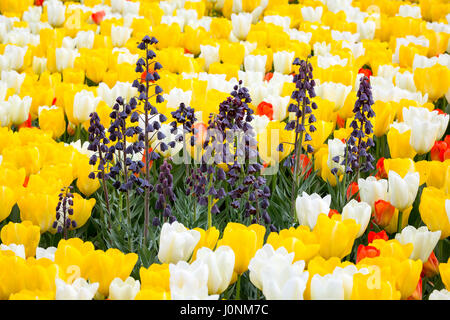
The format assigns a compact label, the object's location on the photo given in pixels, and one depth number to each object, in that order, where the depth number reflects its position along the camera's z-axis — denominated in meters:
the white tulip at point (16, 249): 2.51
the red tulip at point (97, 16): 7.27
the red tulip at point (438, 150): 3.70
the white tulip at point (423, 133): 3.53
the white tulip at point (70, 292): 2.08
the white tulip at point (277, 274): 2.04
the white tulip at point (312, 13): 7.31
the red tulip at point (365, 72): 4.98
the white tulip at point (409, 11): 7.57
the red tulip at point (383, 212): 2.96
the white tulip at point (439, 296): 2.19
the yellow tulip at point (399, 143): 3.59
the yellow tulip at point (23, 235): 2.74
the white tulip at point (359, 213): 2.76
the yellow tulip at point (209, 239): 2.56
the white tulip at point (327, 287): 2.03
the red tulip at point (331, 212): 2.86
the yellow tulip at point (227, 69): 5.00
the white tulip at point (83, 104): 3.99
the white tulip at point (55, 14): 7.05
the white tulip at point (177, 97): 4.20
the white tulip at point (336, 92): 4.26
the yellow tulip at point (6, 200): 2.99
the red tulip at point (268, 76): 4.94
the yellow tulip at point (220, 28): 6.58
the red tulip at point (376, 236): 2.72
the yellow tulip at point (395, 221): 3.03
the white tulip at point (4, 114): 4.11
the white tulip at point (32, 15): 7.28
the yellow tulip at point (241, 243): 2.44
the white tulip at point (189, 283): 2.10
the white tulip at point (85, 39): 6.12
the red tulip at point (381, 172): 3.49
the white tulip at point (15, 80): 4.79
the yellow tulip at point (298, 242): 2.38
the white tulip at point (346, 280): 2.10
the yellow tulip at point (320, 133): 3.67
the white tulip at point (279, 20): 6.95
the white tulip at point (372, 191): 3.01
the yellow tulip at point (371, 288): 2.09
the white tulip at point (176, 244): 2.47
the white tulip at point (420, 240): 2.55
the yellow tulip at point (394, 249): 2.36
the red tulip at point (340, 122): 4.34
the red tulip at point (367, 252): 2.41
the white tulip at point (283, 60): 5.20
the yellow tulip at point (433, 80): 4.61
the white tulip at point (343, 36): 6.28
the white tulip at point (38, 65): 5.57
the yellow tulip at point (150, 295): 2.04
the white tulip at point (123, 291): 2.18
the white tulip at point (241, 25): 6.49
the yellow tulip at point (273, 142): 3.46
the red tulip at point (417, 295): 2.35
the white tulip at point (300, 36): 6.17
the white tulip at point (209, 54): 5.51
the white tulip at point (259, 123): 3.63
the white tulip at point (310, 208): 2.75
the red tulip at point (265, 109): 4.01
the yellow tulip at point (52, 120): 4.00
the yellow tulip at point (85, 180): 3.31
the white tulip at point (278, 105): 4.11
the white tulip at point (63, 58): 5.43
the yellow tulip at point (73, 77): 4.88
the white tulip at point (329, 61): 5.15
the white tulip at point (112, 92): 4.41
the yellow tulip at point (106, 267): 2.34
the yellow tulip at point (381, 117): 3.85
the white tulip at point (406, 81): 4.85
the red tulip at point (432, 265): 2.63
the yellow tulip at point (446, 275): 2.30
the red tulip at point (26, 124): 4.30
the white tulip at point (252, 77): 4.68
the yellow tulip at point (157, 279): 2.19
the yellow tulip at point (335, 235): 2.52
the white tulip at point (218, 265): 2.27
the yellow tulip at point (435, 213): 2.74
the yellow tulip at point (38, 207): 2.91
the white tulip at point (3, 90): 4.35
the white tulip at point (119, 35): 6.32
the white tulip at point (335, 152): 3.45
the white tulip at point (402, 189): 2.95
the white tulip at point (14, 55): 5.36
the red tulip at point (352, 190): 3.25
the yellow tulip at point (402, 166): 3.15
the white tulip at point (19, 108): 4.14
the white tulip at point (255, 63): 5.16
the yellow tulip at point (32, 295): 2.07
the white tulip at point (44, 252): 2.54
